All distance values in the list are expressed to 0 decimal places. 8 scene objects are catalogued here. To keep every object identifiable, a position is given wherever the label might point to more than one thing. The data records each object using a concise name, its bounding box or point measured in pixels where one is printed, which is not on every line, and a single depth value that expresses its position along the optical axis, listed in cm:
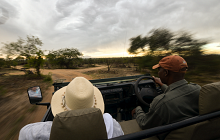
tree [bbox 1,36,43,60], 551
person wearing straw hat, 77
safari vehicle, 75
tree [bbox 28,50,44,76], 678
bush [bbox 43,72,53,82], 668
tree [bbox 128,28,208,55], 312
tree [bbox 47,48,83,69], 1400
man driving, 97
